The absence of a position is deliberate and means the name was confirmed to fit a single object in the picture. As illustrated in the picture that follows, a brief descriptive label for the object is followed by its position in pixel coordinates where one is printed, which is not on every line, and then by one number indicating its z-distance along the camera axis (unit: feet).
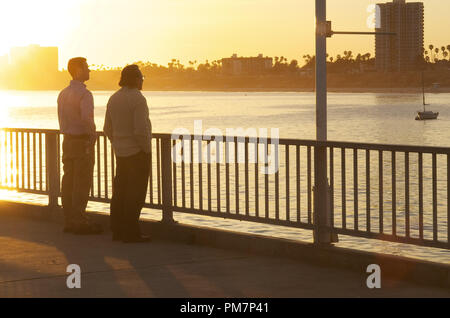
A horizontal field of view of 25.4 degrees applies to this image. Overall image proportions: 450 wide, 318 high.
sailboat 438.81
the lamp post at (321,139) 30.63
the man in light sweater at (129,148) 33.45
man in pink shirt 35.50
